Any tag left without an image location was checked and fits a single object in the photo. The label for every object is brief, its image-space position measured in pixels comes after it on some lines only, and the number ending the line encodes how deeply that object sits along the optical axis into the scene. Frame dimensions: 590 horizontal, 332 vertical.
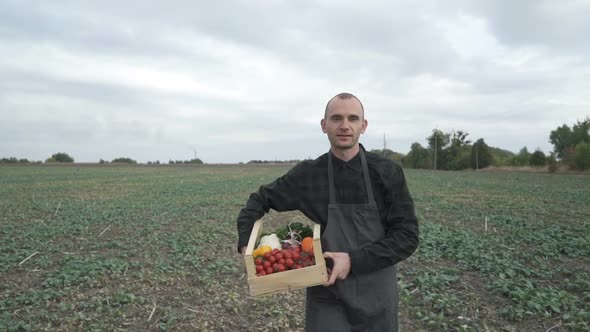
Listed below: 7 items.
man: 2.70
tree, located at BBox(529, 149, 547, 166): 63.31
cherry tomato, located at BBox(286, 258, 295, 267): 2.70
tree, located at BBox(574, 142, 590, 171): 53.40
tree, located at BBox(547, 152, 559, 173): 56.93
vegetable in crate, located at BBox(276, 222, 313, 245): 3.23
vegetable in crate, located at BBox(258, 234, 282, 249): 3.02
